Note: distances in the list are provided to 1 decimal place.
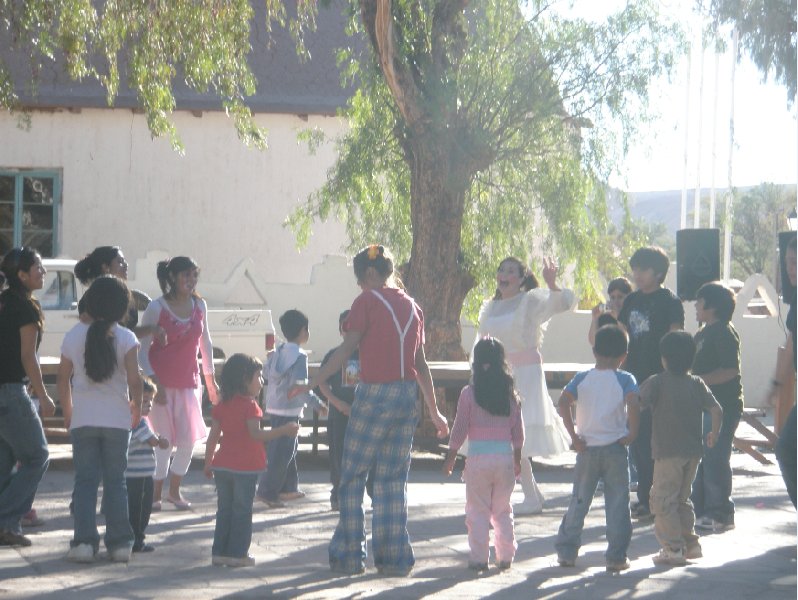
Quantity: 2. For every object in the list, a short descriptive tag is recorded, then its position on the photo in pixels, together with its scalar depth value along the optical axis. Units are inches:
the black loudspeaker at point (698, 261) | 536.7
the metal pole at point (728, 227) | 476.5
